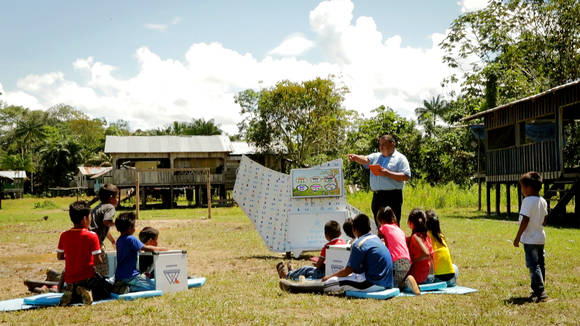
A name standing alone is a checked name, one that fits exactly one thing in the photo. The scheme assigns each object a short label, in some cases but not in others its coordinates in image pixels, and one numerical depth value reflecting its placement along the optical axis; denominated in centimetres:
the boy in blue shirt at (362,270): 620
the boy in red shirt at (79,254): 614
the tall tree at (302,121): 4428
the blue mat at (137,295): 636
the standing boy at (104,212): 687
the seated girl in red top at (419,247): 659
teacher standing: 818
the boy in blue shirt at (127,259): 643
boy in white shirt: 589
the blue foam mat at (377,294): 610
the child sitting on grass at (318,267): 732
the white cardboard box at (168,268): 664
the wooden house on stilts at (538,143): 1691
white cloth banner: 1036
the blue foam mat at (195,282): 720
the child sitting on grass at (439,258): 680
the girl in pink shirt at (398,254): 654
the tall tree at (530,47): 2738
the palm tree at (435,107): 6725
